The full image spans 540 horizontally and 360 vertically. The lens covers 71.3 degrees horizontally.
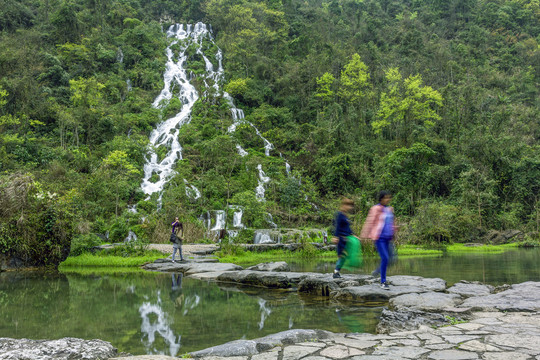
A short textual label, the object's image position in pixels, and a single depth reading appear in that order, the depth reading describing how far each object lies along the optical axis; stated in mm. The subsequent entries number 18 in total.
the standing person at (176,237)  12008
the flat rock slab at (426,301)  5324
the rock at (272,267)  9781
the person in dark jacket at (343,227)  6637
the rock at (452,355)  3006
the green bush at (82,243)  13727
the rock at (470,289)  6309
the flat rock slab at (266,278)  8266
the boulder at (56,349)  3232
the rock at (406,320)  4297
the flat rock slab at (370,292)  6461
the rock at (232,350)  3389
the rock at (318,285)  7281
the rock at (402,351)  3111
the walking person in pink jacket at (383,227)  6316
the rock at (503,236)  23120
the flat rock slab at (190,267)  10570
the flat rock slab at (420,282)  6848
